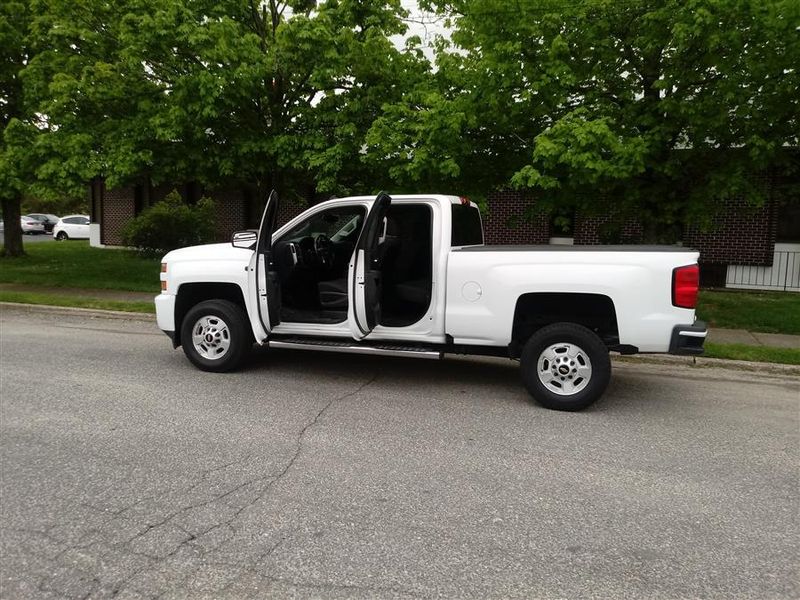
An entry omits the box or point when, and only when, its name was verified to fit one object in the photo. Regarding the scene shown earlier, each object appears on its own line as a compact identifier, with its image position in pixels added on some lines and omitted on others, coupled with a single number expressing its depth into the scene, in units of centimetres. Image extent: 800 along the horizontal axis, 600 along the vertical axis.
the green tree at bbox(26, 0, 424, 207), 1041
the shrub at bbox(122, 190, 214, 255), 1867
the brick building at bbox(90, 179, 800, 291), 1533
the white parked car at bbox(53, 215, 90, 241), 3550
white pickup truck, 551
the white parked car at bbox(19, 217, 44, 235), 3956
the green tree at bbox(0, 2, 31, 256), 1226
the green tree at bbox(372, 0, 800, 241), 811
